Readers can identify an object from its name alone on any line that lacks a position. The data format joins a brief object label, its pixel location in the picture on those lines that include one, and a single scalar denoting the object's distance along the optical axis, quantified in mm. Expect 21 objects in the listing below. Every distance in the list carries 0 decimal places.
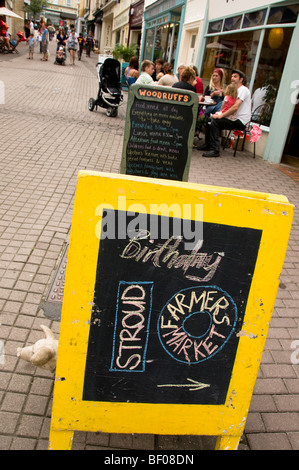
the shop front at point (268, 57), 8133
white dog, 2262
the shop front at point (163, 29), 16312
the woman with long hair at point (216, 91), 9320
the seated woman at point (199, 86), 9888
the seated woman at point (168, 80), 9019
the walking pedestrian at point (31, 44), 22938
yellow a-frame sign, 1670
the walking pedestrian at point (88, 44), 34641
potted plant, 19969
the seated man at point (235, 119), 8289
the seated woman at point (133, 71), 13242
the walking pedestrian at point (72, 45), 23266
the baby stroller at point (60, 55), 23011
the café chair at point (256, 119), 8703
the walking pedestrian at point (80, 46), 29578
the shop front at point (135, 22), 23328
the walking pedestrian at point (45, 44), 23425
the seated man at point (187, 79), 7547
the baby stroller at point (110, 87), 11127
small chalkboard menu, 4281
